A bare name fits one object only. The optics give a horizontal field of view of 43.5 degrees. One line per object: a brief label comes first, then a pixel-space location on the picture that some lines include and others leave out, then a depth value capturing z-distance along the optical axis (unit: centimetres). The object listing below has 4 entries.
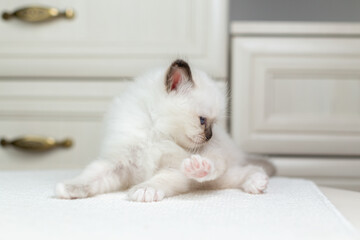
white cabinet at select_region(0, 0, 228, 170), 151
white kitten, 101
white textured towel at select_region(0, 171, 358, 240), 64
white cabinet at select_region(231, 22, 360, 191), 149
